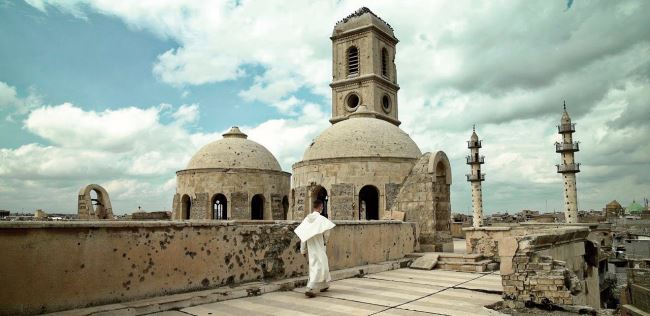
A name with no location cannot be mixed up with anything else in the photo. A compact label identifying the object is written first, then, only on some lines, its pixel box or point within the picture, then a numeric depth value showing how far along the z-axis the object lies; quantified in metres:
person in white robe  5.93
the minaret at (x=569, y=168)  33.91
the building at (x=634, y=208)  85.21
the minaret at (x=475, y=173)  37.72
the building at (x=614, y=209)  75.81
